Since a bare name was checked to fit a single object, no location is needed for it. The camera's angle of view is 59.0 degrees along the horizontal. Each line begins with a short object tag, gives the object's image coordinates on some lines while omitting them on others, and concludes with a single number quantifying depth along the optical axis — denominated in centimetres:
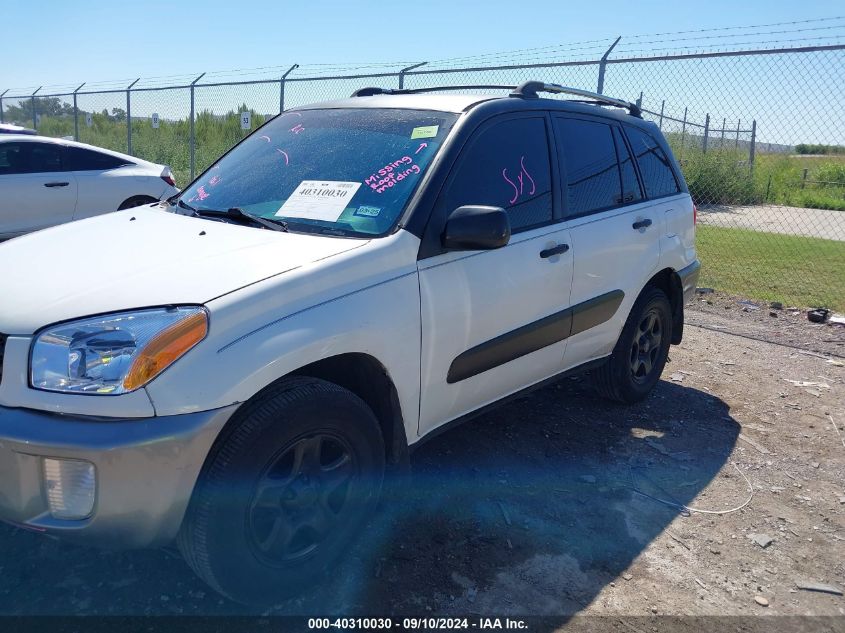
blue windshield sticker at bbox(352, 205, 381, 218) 303
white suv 223
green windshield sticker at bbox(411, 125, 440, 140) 331
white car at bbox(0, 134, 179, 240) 817
